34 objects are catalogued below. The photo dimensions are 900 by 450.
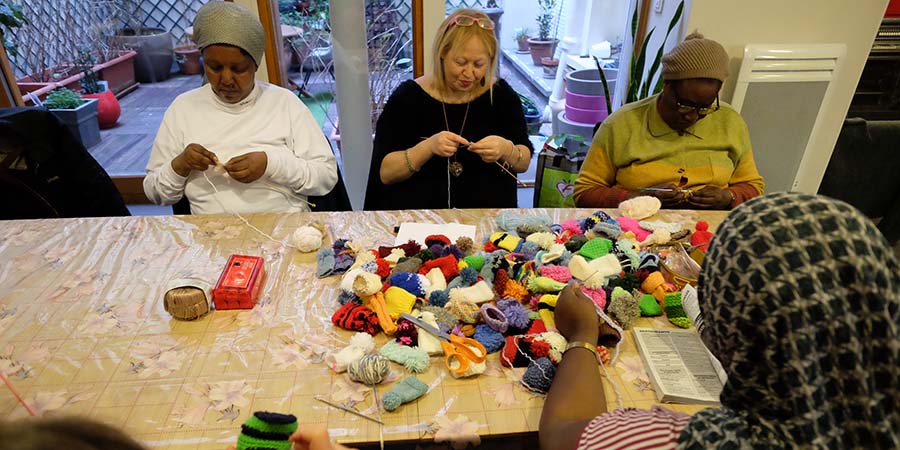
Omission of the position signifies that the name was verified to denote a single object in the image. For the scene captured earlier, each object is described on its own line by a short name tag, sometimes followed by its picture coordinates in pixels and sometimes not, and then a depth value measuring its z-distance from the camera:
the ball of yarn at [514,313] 1.16
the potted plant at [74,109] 2.98
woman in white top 1.60
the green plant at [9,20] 2.68
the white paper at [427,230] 1.53
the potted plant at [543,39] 3.09
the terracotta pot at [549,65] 3.35
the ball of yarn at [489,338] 1.12
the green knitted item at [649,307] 1.24
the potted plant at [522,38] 3.13
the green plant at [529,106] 3.44
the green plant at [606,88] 2.62
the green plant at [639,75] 2.61
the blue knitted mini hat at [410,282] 1.25
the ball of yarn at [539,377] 1.03
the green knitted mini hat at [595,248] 1.37
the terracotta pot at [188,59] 2.97
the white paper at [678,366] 1.02
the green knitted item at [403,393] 0.97
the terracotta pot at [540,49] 3.24
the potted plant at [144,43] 2.94
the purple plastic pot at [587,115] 3.07
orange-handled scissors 1.06
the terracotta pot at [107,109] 3.25
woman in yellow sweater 1.82
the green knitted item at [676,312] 1.20
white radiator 2.51
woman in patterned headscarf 0.58
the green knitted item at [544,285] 1.25
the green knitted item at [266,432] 0.81
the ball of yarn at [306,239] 1.46
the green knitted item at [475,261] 1.36
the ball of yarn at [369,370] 1.02
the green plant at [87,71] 3.07
